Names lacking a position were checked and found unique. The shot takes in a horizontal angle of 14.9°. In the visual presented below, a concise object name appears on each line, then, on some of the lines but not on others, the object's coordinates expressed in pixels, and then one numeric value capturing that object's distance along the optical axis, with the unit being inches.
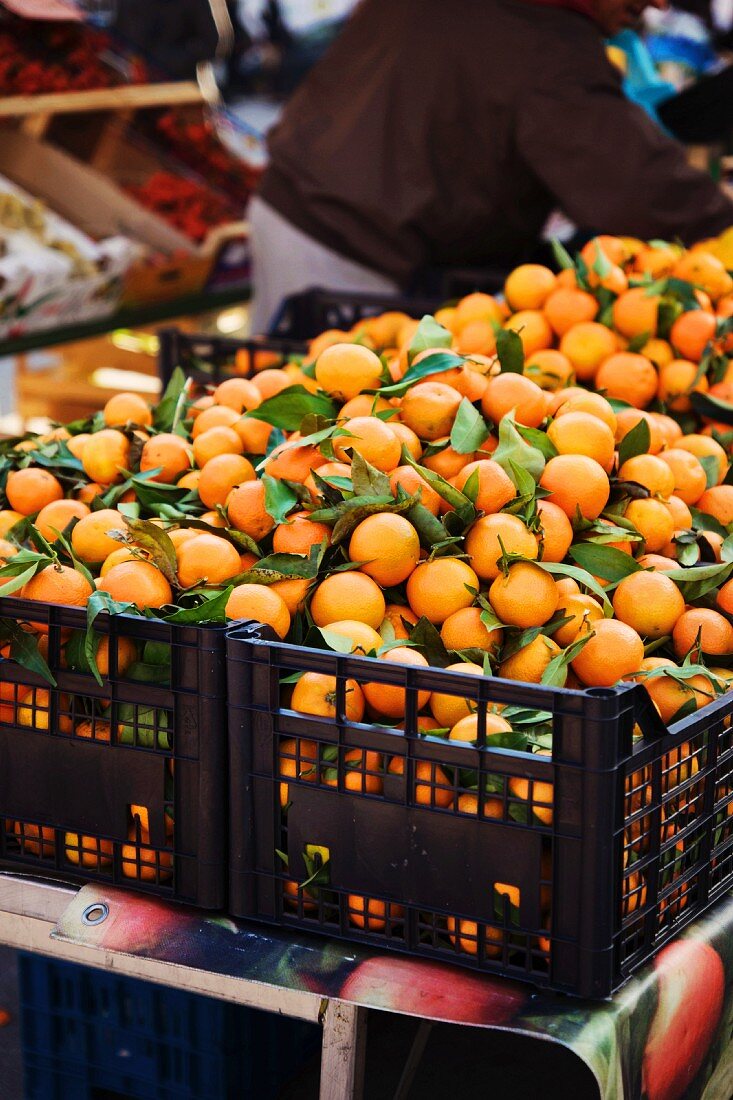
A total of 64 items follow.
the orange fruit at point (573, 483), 85.0
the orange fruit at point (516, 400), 88.5
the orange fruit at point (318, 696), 77.3
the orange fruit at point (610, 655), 80.2
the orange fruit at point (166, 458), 90.1
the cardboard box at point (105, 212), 191.2
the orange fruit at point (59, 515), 87.0
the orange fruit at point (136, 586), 80.4
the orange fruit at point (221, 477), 87.2
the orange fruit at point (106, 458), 90.5
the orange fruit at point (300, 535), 82.9
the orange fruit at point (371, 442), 84.5
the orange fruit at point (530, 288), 104.1
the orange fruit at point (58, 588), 81.2
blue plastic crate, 80.5
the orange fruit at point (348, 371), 90.1
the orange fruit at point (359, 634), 78.9
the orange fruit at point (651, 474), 87.8
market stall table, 75.0
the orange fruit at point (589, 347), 100.6
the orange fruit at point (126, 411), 95.4
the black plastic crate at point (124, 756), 78.2
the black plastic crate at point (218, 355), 112.7
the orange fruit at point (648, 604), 83.1
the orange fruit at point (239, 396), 95.6
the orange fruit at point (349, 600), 80.7
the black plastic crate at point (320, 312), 126.4
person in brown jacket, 140.2
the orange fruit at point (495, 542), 82.0
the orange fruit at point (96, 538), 84.7
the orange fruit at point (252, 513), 84.6
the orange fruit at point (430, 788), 76.1
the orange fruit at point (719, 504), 91.3
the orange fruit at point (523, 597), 81.0
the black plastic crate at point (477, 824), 74.4
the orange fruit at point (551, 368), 98.2
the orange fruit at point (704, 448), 94.4
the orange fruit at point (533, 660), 80.1
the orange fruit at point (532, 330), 102.2
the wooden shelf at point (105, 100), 180.9
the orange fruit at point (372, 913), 77.3
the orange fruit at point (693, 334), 101.0
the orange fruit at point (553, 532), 83.5
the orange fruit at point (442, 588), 81.5
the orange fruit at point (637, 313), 101.1
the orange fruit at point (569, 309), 102.2
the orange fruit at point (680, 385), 99.7
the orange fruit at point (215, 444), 89.7
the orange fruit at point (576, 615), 81.3
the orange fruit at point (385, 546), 81.6
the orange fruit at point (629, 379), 99.4
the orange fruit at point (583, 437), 86.8
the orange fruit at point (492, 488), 83.9
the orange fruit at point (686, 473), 90.4
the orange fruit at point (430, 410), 88.1
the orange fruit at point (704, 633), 83.2
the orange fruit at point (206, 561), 82.1
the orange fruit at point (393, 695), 78.0
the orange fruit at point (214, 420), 92.8
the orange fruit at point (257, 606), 80.3
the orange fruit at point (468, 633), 80.8
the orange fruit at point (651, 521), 86.4
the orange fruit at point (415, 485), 84.2
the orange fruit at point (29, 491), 89.3
